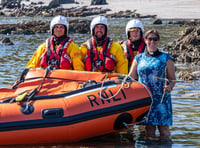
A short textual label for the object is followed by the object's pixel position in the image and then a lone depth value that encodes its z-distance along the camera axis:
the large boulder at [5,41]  22.86
